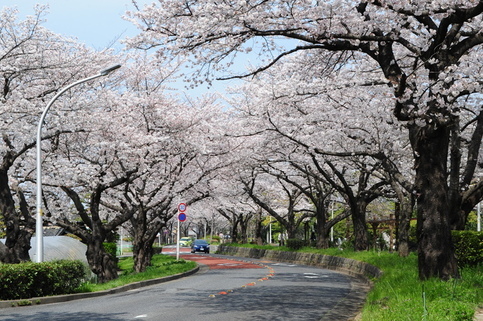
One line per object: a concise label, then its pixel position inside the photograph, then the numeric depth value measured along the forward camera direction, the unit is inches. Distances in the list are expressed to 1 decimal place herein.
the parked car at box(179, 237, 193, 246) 4092.0
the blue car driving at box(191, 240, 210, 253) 2549.2
